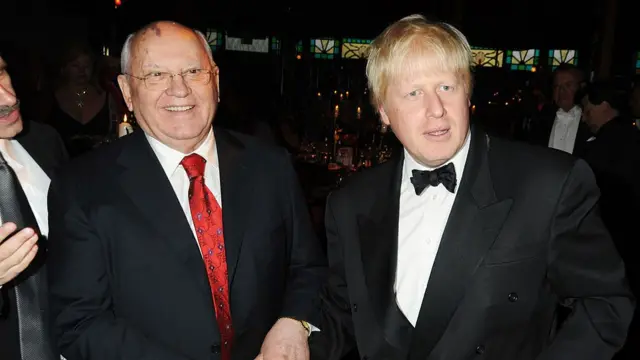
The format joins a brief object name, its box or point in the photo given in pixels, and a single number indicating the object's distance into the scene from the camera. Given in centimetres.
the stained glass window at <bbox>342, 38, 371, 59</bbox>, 1570
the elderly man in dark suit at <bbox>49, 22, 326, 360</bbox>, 175
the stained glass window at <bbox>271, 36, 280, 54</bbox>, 1406
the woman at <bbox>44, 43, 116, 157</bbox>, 421
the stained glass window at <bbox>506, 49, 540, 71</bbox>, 1650
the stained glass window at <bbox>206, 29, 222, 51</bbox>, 1393
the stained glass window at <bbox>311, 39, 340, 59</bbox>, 1570
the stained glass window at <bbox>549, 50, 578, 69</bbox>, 1584
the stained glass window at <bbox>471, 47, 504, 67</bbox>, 1672
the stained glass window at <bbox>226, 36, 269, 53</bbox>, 1441
